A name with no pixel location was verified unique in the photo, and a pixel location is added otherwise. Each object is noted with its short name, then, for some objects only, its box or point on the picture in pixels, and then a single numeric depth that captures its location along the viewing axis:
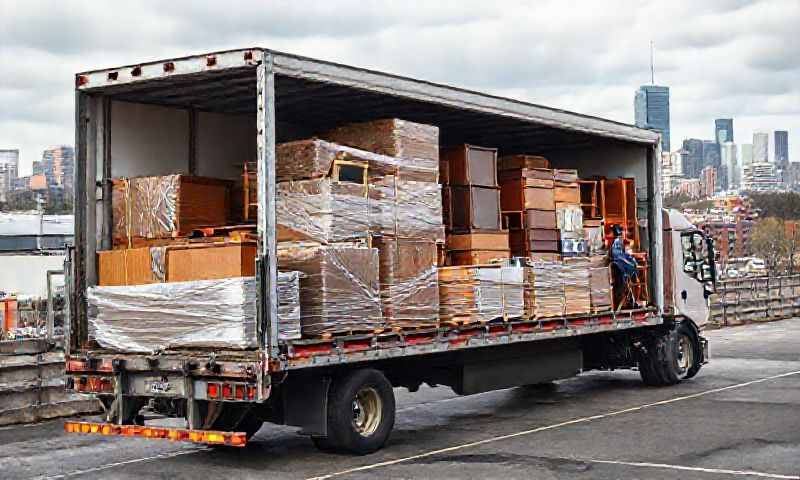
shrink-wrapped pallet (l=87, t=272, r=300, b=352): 9.08
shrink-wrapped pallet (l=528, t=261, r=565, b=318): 12.62
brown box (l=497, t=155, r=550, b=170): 13.56
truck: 9.08
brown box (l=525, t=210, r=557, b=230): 13.29
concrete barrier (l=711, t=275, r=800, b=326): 30.53
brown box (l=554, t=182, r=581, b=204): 14.00
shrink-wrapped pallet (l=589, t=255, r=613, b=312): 13.94
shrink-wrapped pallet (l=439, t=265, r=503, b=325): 11.45
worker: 14.62
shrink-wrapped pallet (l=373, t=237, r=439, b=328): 10.44
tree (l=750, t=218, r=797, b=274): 82.06
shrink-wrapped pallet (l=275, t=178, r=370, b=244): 9.83
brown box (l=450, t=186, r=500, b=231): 12.33
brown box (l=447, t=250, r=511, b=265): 12.10
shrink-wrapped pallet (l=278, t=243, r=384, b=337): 9.56
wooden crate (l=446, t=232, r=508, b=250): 12.13
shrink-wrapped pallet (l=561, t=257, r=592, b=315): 13.28
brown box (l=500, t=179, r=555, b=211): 13.37
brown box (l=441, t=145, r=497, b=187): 12.39
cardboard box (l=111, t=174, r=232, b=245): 10.28
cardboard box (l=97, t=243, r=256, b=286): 9.35
